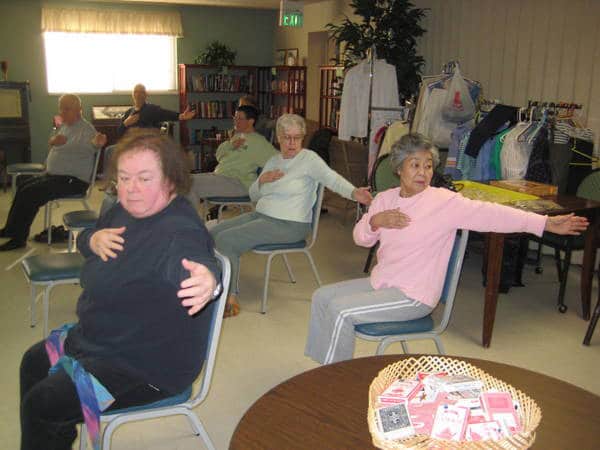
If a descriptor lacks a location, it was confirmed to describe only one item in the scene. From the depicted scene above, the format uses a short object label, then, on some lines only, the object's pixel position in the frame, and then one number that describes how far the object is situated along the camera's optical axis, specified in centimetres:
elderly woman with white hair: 345
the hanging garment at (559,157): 425
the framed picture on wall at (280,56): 897
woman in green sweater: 456
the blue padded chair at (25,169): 563
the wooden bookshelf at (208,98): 862
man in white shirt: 480
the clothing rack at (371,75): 560
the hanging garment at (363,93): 576
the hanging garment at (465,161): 454
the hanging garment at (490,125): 443
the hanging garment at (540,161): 412
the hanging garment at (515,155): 415
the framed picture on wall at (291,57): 858
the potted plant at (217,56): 862
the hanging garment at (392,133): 517
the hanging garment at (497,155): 433
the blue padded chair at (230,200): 451
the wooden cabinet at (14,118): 751
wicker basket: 120
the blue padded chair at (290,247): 348
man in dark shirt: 600
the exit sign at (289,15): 619
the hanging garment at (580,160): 436
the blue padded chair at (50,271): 285
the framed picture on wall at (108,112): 819
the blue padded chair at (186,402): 172
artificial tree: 580
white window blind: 824
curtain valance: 798
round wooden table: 127
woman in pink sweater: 226
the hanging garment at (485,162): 444
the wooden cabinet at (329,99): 736
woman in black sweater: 162
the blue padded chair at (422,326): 227
